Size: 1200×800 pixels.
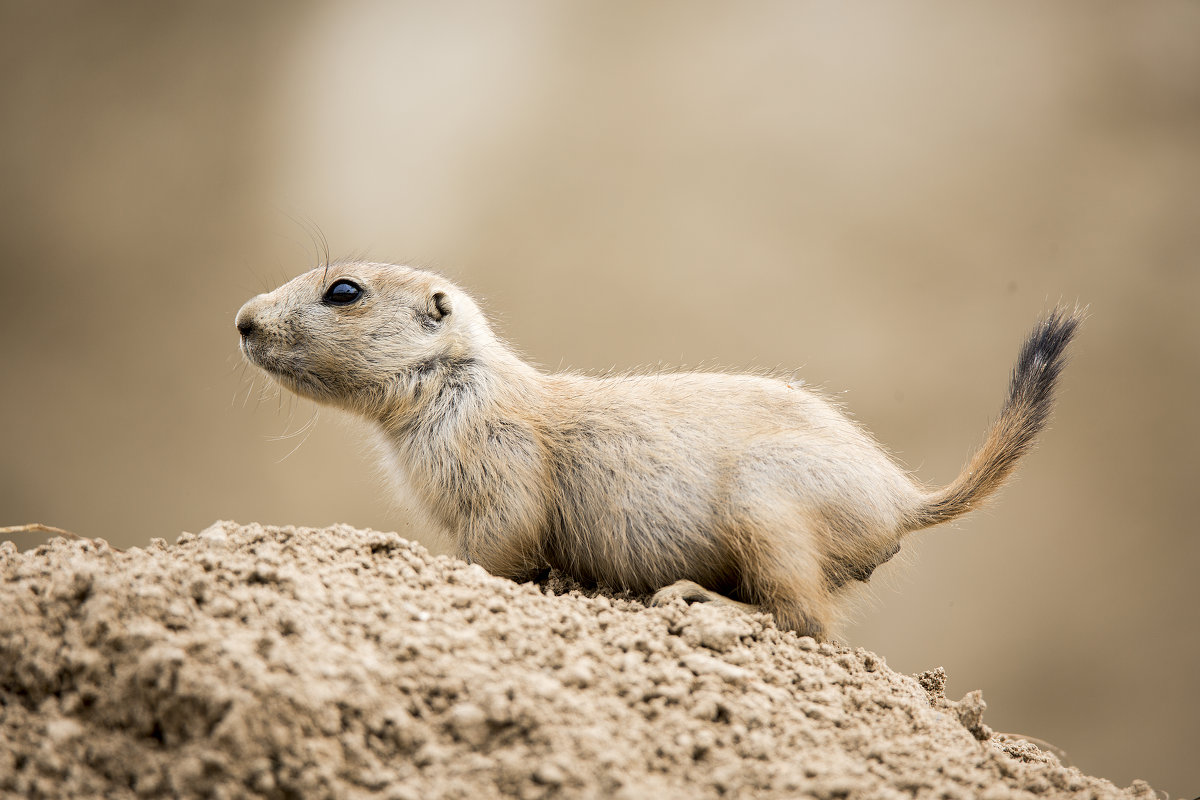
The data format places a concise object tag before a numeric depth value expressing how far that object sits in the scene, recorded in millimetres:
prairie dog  4598
